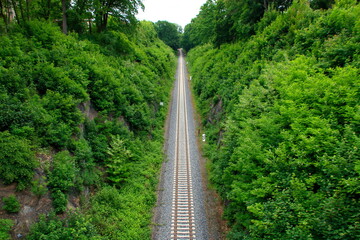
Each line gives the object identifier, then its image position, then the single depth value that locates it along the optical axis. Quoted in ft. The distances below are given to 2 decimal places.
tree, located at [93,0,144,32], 85.53
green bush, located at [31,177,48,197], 33.65
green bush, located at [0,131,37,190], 31.24
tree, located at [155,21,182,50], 319.47
